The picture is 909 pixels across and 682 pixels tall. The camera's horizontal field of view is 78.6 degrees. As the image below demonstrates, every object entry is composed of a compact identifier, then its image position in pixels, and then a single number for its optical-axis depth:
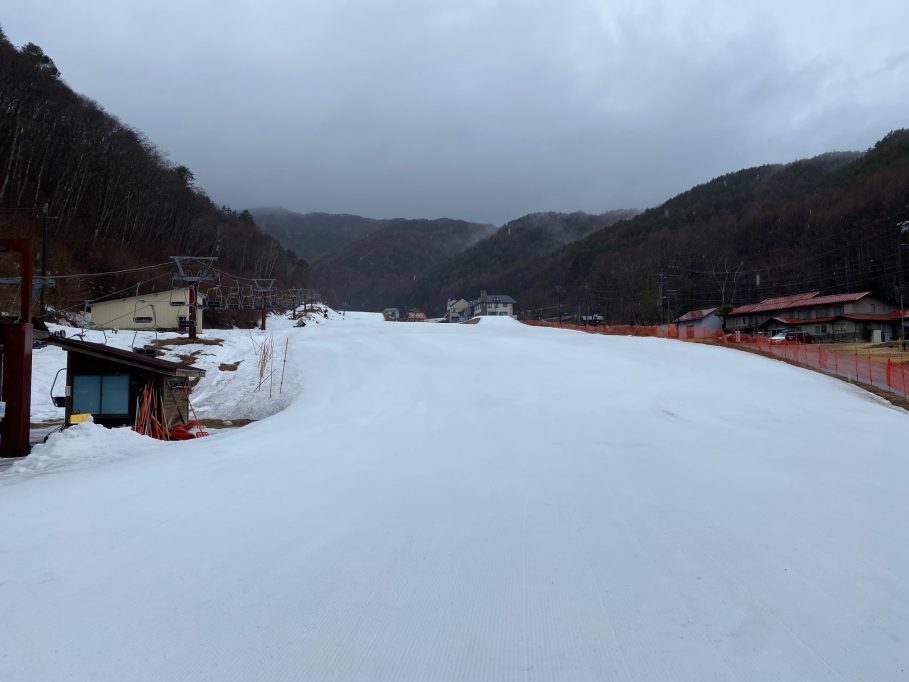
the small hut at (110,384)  12.88
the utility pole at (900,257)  58.41
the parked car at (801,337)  48.59
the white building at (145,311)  37.88
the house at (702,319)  76.81
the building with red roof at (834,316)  57.09
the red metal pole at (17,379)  9.23
